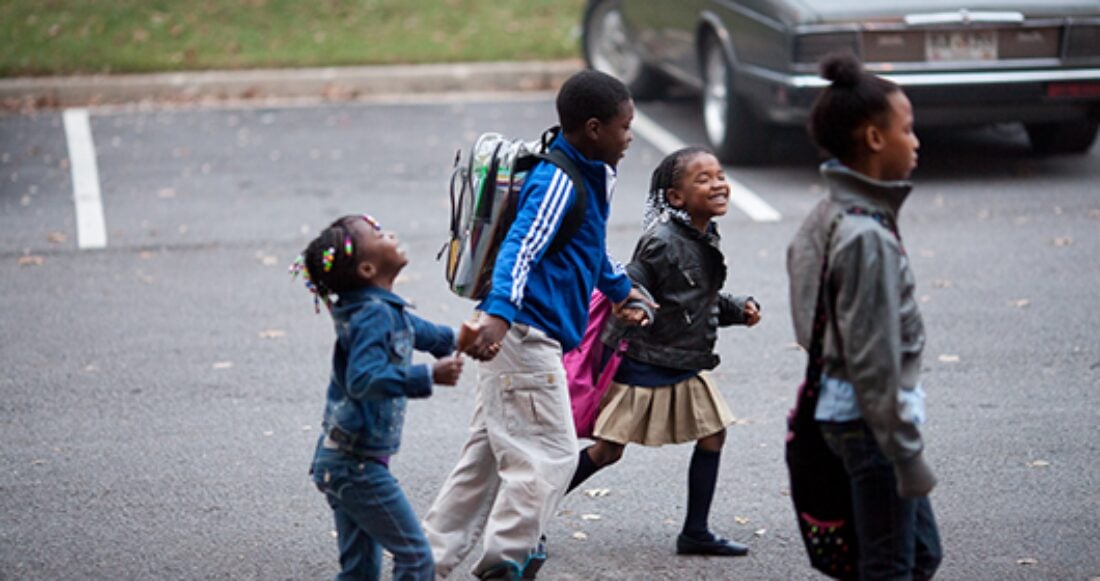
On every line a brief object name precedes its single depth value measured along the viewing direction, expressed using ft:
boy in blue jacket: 27.94
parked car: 63.46
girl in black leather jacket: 30.76
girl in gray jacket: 22.50
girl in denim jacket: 24.90
